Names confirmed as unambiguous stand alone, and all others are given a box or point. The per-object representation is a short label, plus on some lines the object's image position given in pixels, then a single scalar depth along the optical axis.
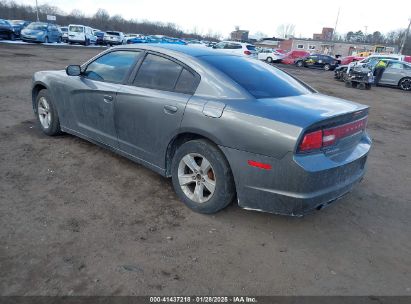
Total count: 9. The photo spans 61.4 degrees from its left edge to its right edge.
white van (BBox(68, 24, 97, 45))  34.75
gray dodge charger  2.86
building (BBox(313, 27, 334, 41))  109.16
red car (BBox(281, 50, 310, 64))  34.84
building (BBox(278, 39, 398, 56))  70.19
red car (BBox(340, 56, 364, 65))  32.28
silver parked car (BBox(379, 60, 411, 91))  18.97
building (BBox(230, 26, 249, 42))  89.54
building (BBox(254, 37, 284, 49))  81.00
